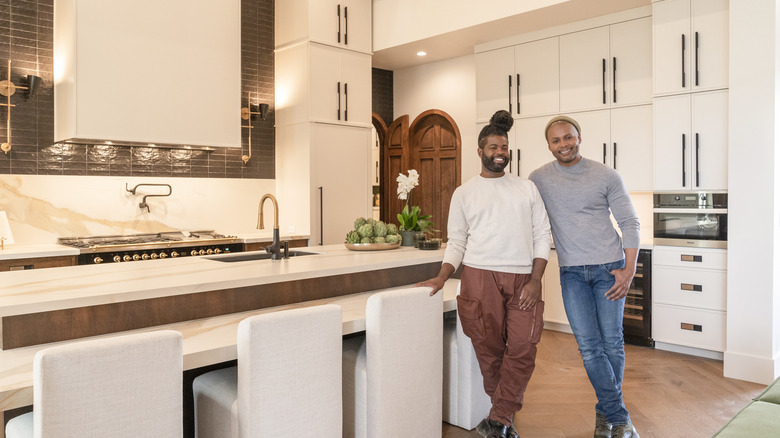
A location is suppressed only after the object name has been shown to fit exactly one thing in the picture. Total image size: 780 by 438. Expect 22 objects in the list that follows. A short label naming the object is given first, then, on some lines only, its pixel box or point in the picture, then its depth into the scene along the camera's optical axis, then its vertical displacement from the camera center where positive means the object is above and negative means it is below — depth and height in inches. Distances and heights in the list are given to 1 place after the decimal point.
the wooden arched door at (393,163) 282.7 +21.9
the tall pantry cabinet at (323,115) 226.2 +36.7
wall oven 167.9 -3.5
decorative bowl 149.7 -9.7
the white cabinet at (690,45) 169.2 +47.3
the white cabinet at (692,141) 169.6 +19.5
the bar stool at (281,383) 80.1 -24.7
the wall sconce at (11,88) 176.7 +36.4
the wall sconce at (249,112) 231.6 +37.8
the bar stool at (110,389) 64.2 -20.6
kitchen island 82.7 -12.9
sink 138.3 -11.5
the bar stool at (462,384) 120.2 -36.2
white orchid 154.1 +6.5
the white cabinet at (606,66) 195.3 +48.2
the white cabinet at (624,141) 194.7 +22.4
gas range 170.9 -11.5
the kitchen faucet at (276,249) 132.9 -9.1
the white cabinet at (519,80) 216.8 +48.6
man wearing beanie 110.7 -8.7
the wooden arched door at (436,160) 264.5 +22.0
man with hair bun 107.8 -11.9
